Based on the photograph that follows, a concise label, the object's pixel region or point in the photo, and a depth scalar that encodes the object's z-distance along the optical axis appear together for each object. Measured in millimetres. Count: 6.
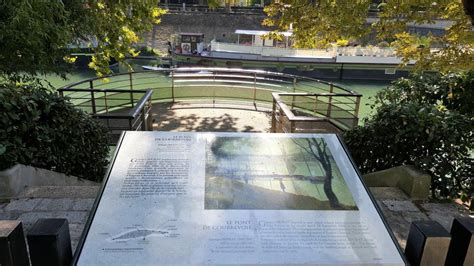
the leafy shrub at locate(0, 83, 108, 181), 2805
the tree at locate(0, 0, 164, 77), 4172
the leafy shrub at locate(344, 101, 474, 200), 3025
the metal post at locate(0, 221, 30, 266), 1173
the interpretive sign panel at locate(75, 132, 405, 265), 1438
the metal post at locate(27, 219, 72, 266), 1220
